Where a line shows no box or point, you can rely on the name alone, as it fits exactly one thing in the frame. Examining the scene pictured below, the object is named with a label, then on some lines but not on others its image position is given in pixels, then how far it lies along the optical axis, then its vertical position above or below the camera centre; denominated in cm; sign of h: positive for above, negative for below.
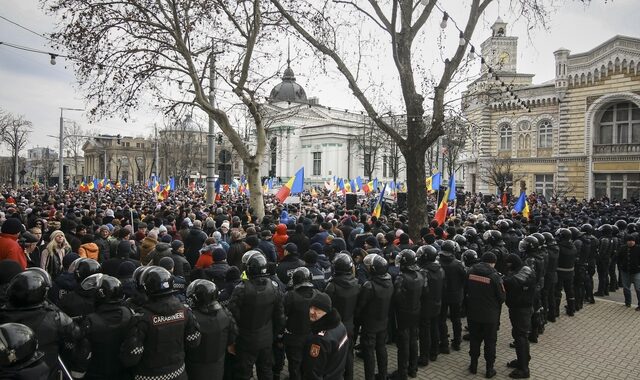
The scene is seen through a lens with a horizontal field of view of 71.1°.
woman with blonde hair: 740 -125
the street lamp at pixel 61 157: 3419 +173
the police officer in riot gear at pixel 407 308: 674 -191
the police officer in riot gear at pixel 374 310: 629 -181
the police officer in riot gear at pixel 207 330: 463 -155
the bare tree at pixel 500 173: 3639 +97
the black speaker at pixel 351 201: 2039 -86
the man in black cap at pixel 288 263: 706 -130
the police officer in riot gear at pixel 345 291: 600 -147
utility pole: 1670 +168
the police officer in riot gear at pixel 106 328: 424 -141
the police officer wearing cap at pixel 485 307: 692 -192
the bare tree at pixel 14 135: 4916 +509
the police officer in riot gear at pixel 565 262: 985 -171
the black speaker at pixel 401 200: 2148 -83
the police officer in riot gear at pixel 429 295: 734 -182
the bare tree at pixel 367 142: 5268 +542
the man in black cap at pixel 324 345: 429 -157
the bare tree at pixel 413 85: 1197 +271
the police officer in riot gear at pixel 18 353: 304 -120
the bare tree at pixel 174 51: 1443 +448
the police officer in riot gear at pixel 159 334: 416 -146
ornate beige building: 3394 +466
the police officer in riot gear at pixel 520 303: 702 -192
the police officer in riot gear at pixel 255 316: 540 -165
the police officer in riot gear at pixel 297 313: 559 -167
